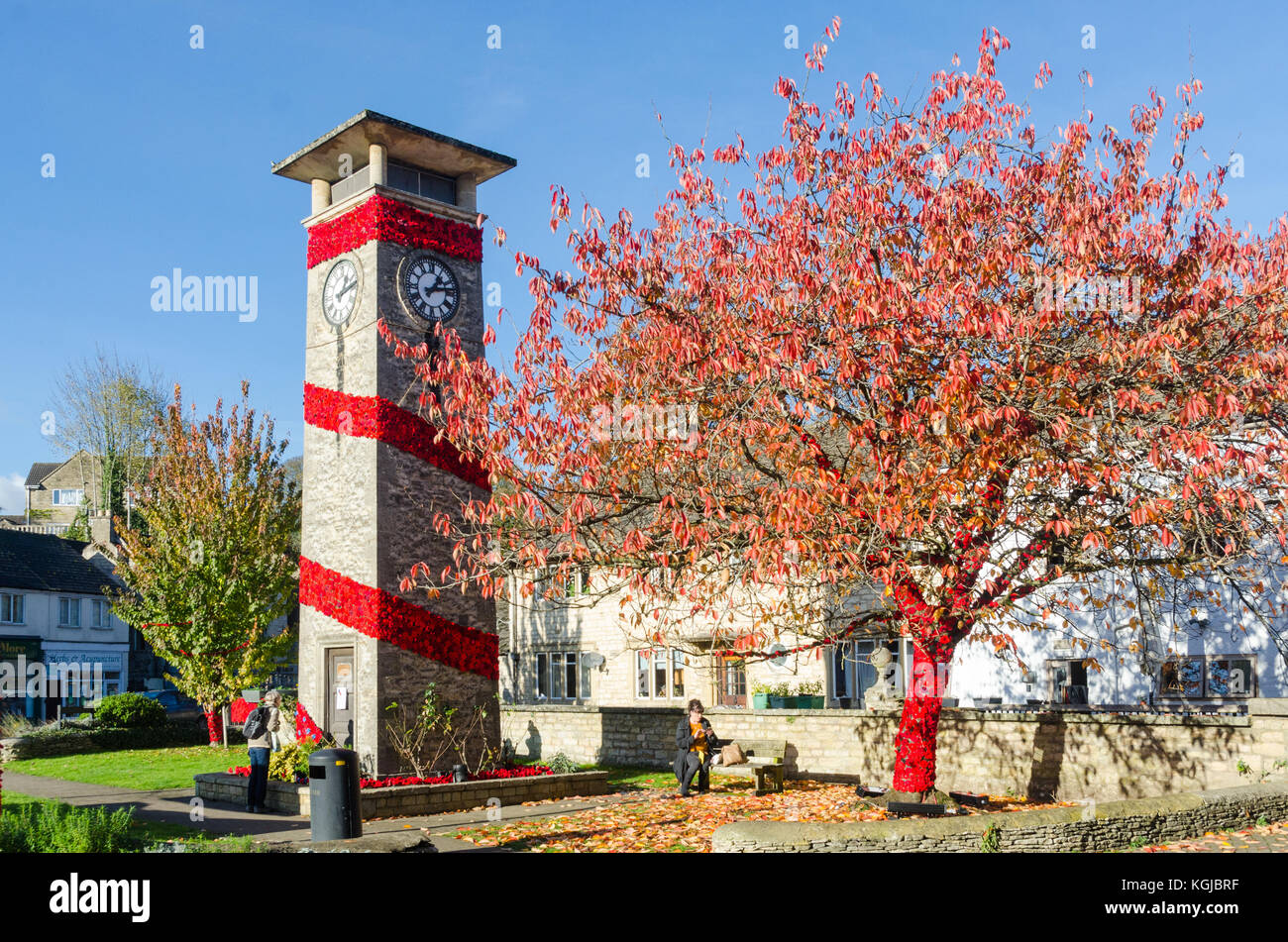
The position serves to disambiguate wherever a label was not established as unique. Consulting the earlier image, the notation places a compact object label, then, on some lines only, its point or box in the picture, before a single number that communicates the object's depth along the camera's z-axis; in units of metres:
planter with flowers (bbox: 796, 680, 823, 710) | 26.08
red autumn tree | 12.19
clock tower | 18.12
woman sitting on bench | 17.81
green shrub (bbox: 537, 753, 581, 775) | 21.16
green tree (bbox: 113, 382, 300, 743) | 30.09
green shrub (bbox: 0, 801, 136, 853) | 10.23
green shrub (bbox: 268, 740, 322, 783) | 17.95
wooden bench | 18.61
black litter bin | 12.55
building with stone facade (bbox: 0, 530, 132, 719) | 44.00
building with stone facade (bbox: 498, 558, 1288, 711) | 24.80
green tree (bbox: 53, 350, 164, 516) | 51.31
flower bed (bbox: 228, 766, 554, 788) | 17.20
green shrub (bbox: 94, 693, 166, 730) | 31.27
